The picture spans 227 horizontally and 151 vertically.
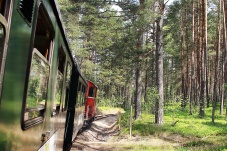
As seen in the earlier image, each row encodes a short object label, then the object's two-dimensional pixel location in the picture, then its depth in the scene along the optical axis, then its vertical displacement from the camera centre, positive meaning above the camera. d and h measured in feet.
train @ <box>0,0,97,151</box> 5.71 +0.75
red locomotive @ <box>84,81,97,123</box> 60.17 +0.08
